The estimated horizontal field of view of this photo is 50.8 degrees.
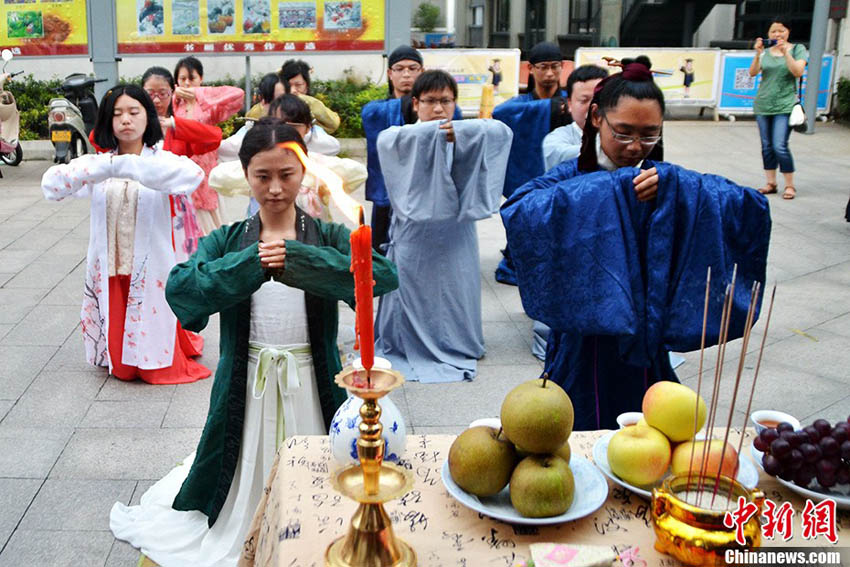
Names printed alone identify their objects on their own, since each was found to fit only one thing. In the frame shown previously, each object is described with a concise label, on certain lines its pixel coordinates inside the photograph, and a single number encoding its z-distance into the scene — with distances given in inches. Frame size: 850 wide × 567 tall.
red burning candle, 54.1
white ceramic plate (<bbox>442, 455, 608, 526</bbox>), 64.8
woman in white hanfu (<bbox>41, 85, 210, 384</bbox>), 165.5
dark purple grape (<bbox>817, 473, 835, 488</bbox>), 67.9
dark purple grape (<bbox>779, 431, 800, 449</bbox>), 69.2
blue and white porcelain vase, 73.9
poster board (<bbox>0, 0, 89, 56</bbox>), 417.4
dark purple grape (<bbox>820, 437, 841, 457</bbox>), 67.6
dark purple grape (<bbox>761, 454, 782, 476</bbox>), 70.2
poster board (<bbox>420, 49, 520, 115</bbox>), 537.3
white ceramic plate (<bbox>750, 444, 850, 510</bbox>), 67.2
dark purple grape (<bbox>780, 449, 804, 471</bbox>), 68.6
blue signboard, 560.1
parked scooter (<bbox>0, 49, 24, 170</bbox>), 400.2
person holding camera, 354.6
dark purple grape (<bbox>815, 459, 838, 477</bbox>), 67.6
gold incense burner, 58.8
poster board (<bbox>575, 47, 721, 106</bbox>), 558.9
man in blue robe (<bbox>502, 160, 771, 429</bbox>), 90.1
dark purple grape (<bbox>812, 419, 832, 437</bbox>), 69.2
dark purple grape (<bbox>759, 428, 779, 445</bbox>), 71.3
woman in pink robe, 251.8
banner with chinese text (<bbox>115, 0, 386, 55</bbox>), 406.3
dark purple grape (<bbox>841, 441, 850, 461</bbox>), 67.3
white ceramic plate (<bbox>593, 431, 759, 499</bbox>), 69.2
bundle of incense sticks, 59.4
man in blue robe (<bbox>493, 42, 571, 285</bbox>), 220.2
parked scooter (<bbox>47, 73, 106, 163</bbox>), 392.8
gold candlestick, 57.5
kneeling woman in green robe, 98.9
